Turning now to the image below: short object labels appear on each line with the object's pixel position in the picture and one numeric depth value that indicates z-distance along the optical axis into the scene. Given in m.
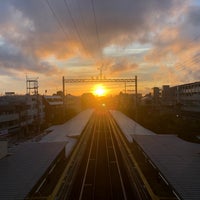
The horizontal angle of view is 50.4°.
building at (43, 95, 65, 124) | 32.24
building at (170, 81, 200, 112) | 35.14
